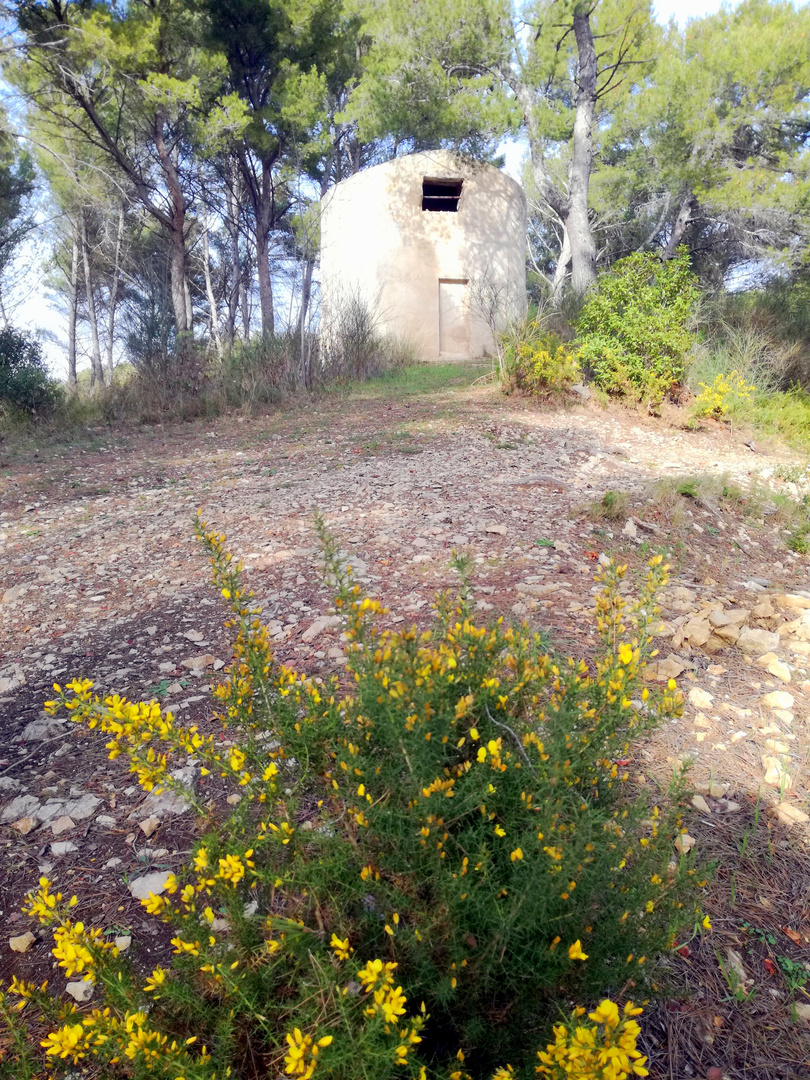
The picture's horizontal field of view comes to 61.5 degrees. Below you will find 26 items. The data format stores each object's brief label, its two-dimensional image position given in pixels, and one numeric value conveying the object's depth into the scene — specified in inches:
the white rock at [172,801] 68.8
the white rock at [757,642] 94.8
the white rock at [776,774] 70.7
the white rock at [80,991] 50.9
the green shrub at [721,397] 241.6
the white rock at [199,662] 93.0
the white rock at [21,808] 69.0
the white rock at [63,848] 64.2
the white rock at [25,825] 67.1
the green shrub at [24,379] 321.4
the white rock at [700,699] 82.4
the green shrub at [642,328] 248.8
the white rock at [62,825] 66.9
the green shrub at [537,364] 254.4
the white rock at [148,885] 58.7
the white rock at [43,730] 81.7
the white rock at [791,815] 66.8
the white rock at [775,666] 89.0
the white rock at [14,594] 122.3
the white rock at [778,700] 83.3
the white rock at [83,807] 68.9
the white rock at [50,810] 68.8
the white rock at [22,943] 54.4
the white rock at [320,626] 97.5
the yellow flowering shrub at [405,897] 35.5
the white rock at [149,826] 66.2
